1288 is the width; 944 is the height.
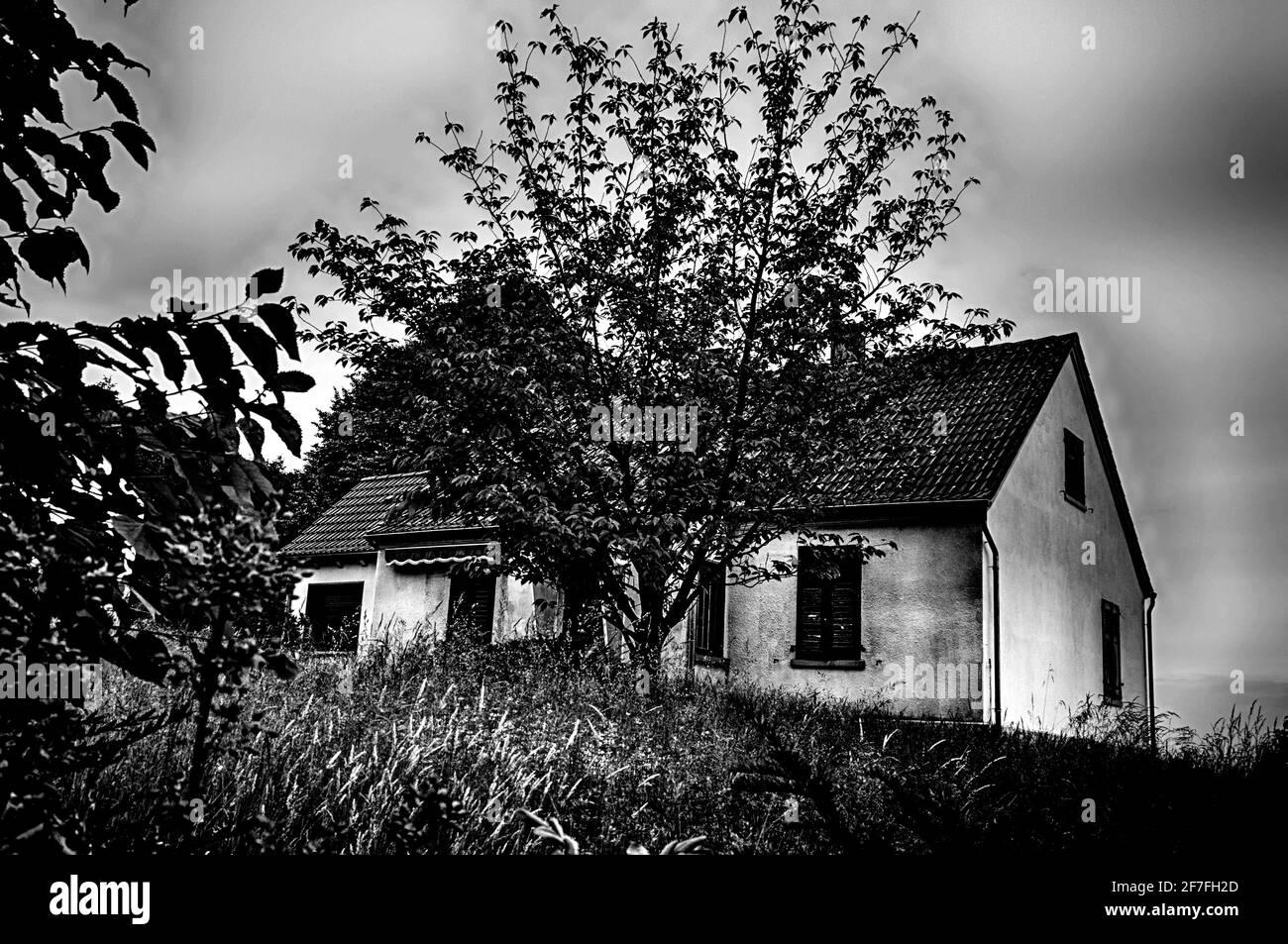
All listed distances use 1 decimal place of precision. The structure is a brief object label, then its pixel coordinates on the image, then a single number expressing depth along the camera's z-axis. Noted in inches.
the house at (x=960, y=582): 595.8
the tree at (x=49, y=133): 91.7
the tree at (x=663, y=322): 427.2
